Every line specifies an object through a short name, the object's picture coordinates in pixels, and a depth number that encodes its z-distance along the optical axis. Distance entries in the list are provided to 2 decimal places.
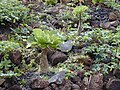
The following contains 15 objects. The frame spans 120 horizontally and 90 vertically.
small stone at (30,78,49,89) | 3.08
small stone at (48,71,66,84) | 3.18
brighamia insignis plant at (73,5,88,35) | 4.29
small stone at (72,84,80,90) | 3.19
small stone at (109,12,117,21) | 4.98
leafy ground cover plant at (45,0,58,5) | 5.65
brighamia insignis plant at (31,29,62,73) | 3.30
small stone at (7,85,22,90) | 3.07
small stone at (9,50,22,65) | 3.41
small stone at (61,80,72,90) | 3.14
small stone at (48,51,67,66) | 3.65
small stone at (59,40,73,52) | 3.82
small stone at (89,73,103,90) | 3.26
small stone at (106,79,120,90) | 3.29
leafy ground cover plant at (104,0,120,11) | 5.46
